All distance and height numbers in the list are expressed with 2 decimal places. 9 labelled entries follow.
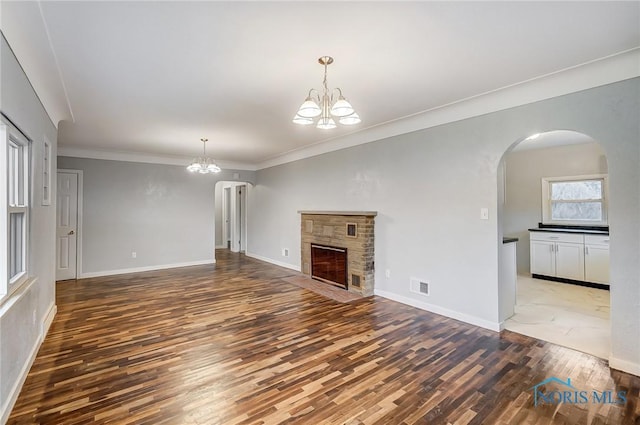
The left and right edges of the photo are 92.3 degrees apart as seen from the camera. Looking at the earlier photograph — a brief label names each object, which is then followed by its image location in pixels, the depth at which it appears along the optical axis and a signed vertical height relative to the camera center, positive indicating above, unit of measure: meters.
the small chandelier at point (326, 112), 2.35 +0.79
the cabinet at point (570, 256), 4.97 -0.78
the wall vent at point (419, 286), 4.09 -1.01
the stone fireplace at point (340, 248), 4.75 -0.61
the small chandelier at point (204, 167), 5.57 +0.85
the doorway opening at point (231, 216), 9.26 -0.08
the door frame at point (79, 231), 5.94 -0.32
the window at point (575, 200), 5.43 +0.21
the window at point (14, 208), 2.06 +0.05
